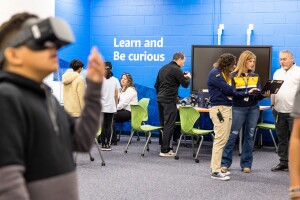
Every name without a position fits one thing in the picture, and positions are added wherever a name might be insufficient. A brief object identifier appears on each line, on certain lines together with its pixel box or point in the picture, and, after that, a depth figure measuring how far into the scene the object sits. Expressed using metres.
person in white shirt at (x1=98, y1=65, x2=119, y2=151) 6.46
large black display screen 7.16
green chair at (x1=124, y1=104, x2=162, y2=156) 6.41
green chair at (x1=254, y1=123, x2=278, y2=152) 6.72
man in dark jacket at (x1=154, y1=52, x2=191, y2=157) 6.24
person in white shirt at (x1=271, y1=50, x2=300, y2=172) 5.15
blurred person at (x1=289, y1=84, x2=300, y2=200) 1.51
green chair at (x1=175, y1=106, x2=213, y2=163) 5.95
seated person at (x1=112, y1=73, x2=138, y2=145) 7.20
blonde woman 4.84
